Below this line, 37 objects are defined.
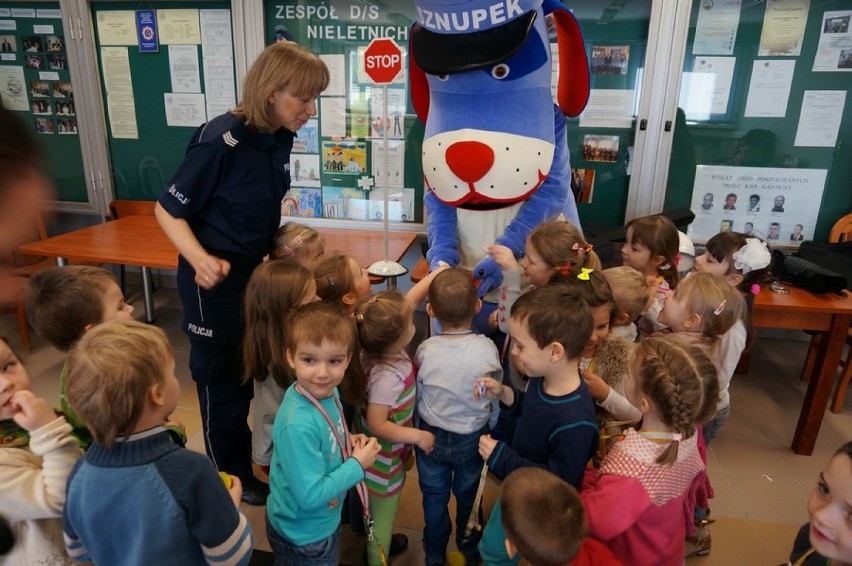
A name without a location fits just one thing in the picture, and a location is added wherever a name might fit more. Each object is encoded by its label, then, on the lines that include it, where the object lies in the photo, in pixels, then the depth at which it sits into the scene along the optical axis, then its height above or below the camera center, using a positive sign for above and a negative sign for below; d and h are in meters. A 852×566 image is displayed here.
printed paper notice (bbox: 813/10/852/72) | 2.96 +0.55
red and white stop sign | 2.51 +0.34
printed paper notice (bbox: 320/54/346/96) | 3.47 +0.38
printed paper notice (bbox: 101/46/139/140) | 3.78 +0.24
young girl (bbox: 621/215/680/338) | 2.09 -0.41
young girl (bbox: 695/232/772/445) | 1.88 -0.50
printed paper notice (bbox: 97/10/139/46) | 3.67 +0.66
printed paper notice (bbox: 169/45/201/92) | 3.67 +0.41
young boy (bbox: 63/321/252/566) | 0.93 -0.57
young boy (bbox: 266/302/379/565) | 1.20 -0.69
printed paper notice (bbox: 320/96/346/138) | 3.54 +0.12
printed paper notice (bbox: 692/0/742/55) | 3.04 +0.63
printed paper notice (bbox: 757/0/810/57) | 2.99 +0.63
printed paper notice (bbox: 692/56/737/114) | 3.10 +0.40
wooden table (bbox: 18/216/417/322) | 2.87 -0.62
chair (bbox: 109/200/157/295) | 3.84 -0.53
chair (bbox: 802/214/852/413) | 2.83 -1.10
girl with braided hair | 1.16 -0.66
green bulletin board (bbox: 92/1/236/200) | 3.74 -0.05
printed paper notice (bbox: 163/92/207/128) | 3.77 +0.14
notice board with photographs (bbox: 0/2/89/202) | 3.81 +0.33
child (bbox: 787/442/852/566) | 0.91 -0.60
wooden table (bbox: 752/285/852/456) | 2.35 -0.74
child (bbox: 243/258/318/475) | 1.50 -0.47
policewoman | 1.62 -0.23
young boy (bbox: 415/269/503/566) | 1.50 -0.67
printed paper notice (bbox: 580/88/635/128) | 3.23 +0.19
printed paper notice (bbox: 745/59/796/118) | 3.08 +0.32
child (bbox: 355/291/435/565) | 1.46 -0.61
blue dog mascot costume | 1.80 +0.07
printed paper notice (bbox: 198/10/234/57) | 3.55 +0.62
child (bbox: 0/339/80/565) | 1.02 -0.63
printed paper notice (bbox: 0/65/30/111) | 3.99 +0.28
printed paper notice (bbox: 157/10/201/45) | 3.60 +0.66
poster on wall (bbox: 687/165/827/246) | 3.23 -0.31
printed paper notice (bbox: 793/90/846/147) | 3.08 +0.16
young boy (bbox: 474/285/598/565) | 1.25 -0.58
